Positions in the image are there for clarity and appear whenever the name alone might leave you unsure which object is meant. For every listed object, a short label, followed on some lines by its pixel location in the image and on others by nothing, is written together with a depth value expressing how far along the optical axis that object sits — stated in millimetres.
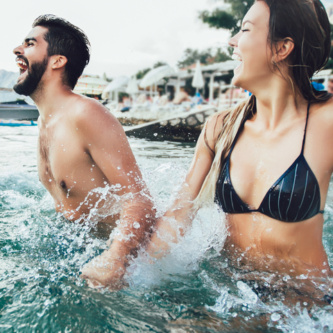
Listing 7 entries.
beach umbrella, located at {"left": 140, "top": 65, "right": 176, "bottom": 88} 18178
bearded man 1885
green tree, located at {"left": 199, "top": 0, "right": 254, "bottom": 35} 13644
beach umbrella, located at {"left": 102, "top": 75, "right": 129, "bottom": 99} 13469
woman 1393
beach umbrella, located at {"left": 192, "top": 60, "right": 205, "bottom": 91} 19750
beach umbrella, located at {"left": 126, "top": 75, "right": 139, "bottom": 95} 20345
